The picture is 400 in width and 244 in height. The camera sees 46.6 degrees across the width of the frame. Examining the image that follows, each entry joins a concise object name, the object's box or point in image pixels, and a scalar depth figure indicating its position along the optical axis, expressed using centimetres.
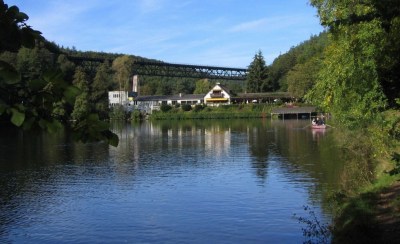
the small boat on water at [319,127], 6588
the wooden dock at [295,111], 10700
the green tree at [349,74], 1608
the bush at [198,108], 12138
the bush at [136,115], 12312
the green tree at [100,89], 12247
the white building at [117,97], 13712
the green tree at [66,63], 11626
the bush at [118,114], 12312
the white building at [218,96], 13150
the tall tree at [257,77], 13662
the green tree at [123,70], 13488
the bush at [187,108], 12356
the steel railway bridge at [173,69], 14475
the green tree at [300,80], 10560
